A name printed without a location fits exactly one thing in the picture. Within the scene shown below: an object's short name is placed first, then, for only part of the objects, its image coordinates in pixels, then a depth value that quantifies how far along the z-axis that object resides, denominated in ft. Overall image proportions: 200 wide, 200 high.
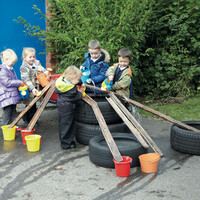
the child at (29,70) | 19.77
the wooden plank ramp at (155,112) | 15.85
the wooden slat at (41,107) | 17.30
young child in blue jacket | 19.84
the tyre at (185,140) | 14.94
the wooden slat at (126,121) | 14.05
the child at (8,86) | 18.78
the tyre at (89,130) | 16.60
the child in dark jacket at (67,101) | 15.83
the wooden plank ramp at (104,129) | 12.98
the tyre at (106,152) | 13.52
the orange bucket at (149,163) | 12.99
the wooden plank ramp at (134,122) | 14.79
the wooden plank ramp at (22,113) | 18.21
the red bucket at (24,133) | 17.25
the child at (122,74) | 18.53
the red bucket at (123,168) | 12.54
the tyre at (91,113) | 16.80
